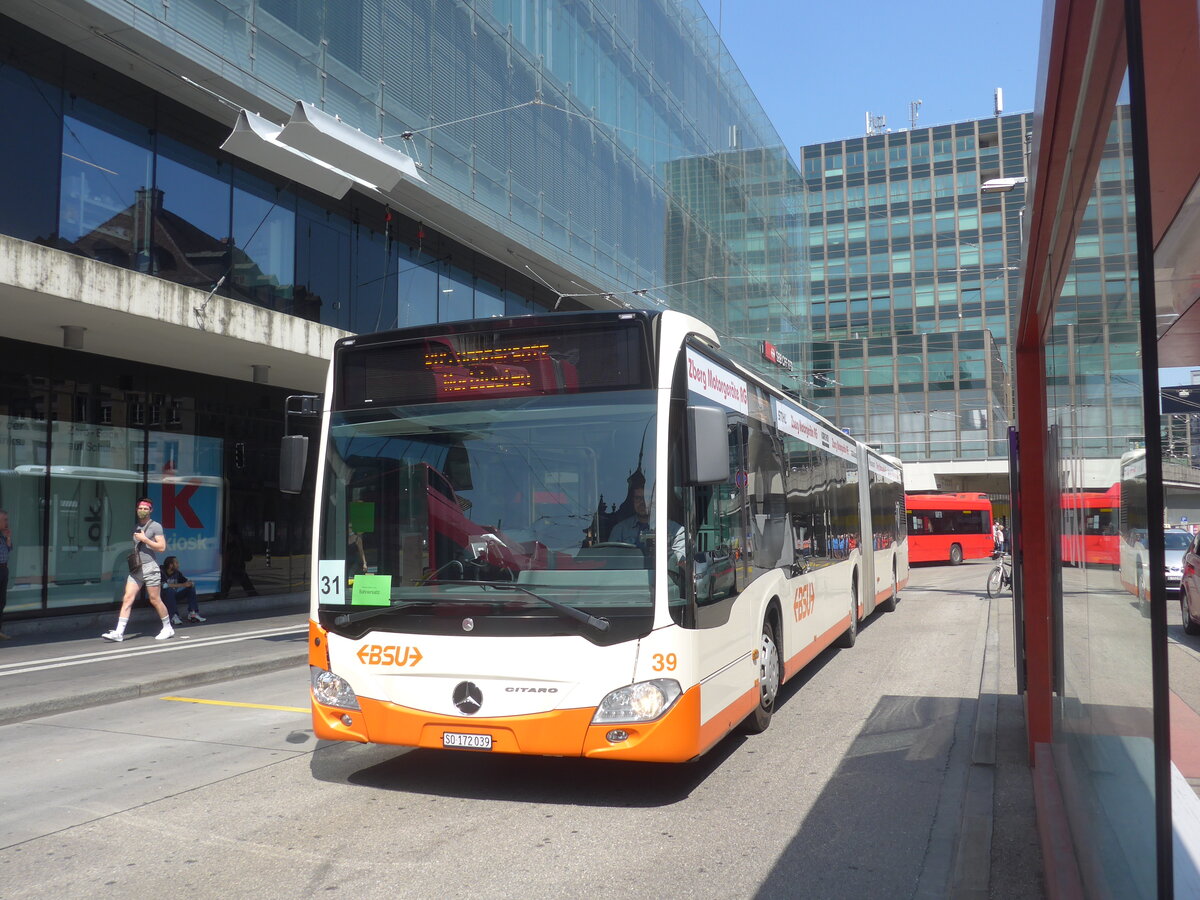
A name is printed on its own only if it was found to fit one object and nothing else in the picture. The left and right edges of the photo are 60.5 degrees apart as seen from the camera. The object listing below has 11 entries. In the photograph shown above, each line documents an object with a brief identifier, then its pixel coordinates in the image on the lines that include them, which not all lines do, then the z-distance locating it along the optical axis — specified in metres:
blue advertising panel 18.80
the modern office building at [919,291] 65.25
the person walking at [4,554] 13.90
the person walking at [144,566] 14.02
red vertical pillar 6.26
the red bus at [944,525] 42.12
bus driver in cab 5.98
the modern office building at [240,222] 14.65
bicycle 21.98
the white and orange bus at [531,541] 5.84
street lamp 9.23
